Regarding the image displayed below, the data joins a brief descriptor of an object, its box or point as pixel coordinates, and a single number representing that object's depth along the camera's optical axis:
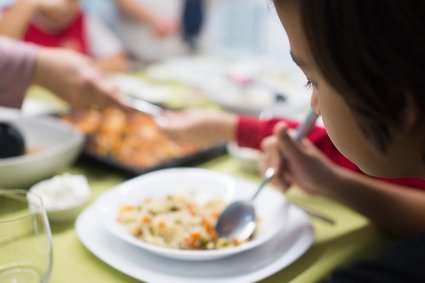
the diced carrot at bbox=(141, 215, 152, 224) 0.80
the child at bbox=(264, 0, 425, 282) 0.47
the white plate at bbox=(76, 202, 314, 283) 0.71
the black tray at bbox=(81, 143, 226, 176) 1.01
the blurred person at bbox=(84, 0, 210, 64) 2.46
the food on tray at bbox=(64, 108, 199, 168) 1.11
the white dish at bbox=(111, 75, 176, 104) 1.57
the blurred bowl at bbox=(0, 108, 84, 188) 0.91
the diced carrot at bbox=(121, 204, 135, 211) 0.85
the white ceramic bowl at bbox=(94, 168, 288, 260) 0.76
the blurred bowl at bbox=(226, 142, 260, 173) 1.07
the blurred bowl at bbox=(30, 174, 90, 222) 0.84
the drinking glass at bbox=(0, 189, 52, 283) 0.63
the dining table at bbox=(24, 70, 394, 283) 0.72
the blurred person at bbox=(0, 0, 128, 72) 1.80
